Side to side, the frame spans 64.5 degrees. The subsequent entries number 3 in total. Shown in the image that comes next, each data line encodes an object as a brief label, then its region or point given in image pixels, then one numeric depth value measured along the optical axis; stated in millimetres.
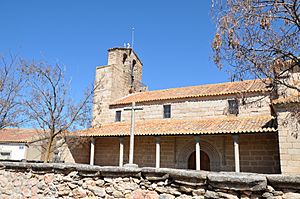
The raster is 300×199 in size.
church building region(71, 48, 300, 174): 11500
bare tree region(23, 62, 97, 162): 13180
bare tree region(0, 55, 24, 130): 11930
